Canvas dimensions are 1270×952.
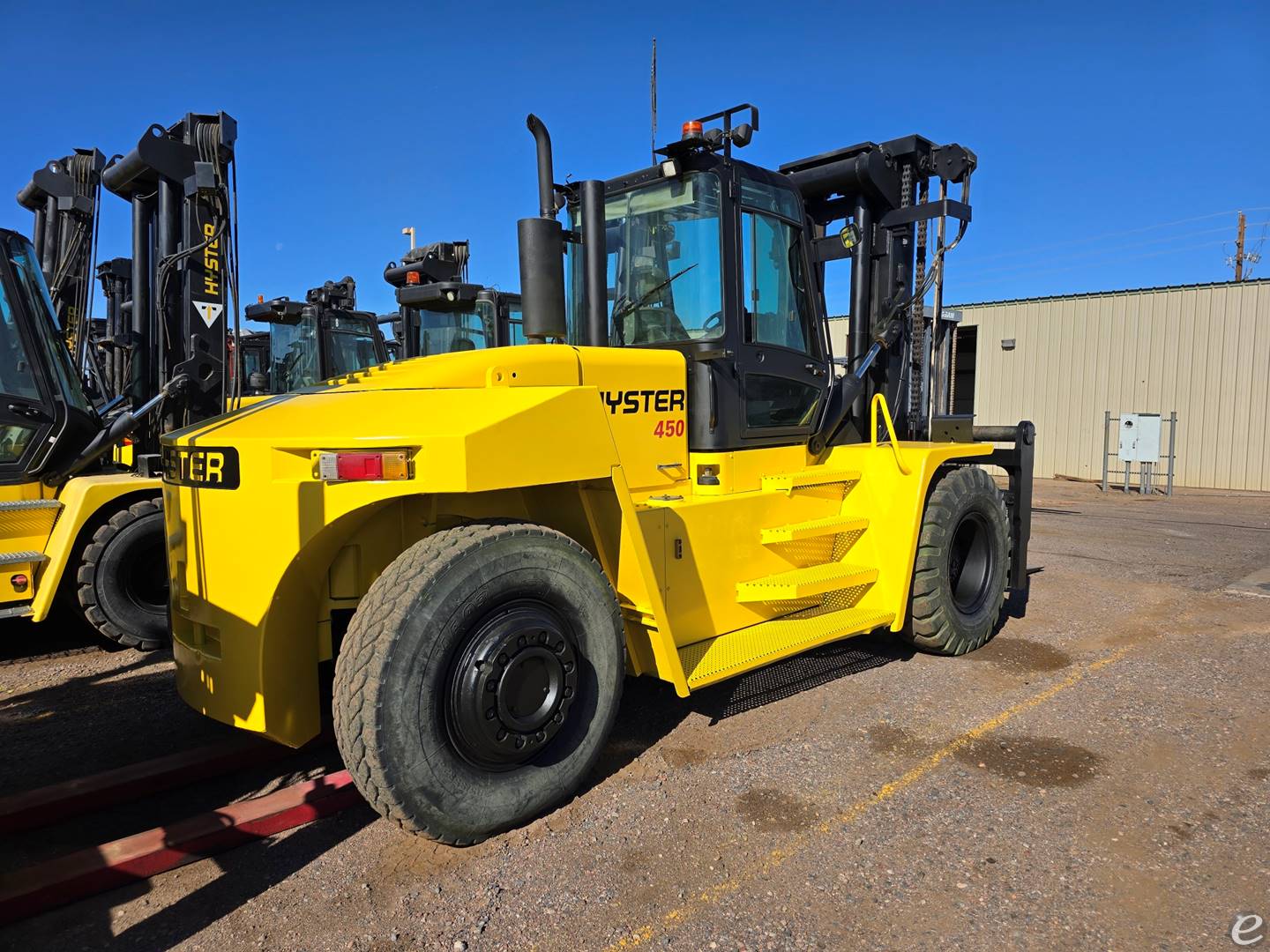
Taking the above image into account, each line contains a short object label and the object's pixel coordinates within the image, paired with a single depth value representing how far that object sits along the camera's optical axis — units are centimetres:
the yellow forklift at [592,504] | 291
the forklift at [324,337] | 1112
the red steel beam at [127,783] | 316
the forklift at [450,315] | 941
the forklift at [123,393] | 509
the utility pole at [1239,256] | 3332
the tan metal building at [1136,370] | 1695
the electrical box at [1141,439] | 1628
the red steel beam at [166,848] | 265
